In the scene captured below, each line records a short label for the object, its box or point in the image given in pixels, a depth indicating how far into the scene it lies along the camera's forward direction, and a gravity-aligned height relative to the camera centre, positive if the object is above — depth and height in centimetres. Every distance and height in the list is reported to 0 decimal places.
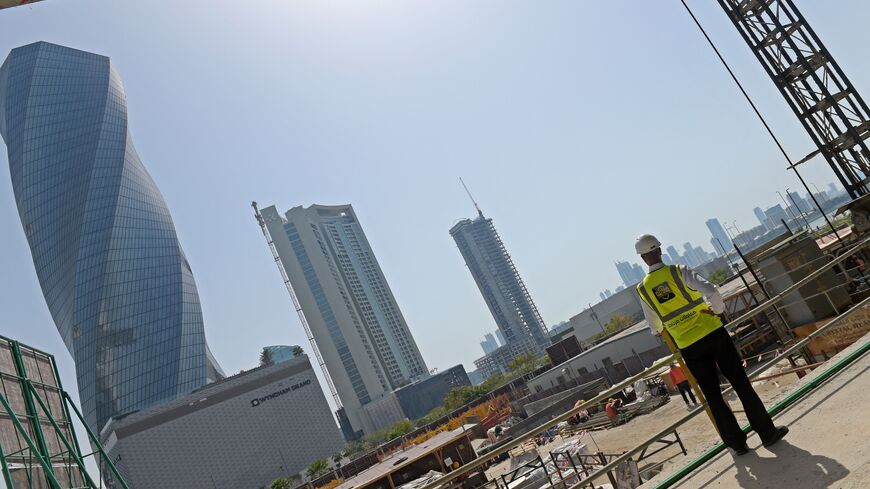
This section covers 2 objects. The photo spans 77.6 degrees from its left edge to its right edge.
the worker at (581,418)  2471 -466
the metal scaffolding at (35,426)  933 +255
